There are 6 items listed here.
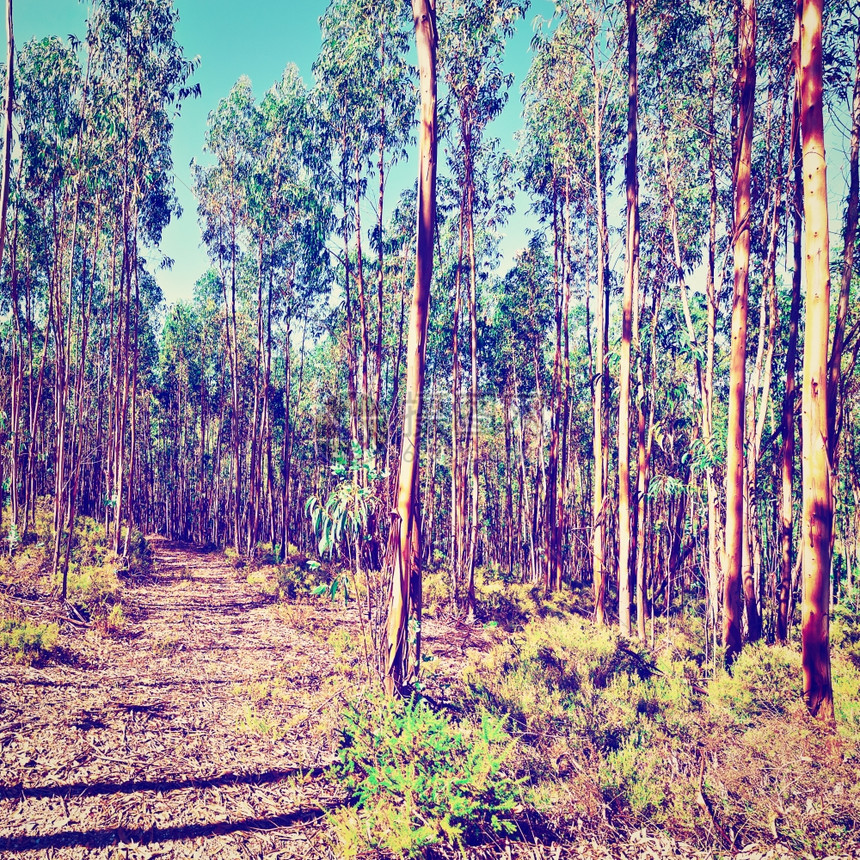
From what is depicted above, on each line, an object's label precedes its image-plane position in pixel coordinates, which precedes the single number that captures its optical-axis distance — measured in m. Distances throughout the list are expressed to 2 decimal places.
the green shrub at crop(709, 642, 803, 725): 5.46
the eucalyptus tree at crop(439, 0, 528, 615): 11.29
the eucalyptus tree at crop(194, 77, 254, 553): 17.25
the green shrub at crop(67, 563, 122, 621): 9.16
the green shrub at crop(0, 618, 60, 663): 6.49
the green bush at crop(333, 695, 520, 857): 3.41
